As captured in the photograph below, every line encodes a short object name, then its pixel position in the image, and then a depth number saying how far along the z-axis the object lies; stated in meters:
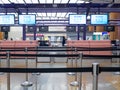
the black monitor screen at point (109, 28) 12.48
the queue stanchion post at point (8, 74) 2.95
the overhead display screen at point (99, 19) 9.50
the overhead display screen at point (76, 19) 9.51
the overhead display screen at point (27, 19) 9.45
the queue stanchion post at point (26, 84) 3.34
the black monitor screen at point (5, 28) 11.13
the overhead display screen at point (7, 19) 9.34
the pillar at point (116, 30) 12.86
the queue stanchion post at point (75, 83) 3.25
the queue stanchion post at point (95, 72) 1.77
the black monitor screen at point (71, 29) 15.96
